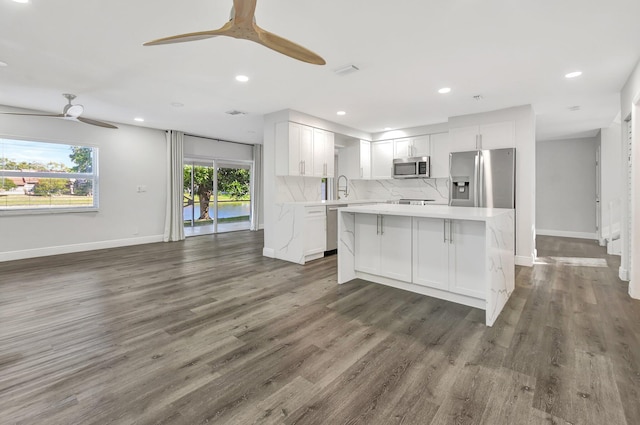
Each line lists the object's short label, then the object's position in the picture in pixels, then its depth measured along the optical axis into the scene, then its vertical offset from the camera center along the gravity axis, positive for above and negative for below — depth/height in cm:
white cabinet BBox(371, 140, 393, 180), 693 +111
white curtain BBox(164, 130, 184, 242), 702 +50
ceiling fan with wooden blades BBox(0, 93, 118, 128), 435 +140
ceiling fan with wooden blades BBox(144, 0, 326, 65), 166 +105
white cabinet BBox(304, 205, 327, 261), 497 -40
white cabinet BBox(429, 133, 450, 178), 607 +104
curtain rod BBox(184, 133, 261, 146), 748 +184
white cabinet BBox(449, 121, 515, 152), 489 +118
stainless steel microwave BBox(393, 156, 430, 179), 624 +83
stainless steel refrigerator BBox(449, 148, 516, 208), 482 +47
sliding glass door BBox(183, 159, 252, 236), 823 +36
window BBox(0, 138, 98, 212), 514 +60
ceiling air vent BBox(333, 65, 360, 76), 329 +151
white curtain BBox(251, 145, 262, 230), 898 +62
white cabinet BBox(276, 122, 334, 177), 513 +101
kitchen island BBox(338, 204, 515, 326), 281 -47
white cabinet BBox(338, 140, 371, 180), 701 +112
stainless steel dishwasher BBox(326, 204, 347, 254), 548 -38
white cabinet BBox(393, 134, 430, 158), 635 +130
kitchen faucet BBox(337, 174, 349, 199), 725 +47
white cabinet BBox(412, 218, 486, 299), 293 -49
